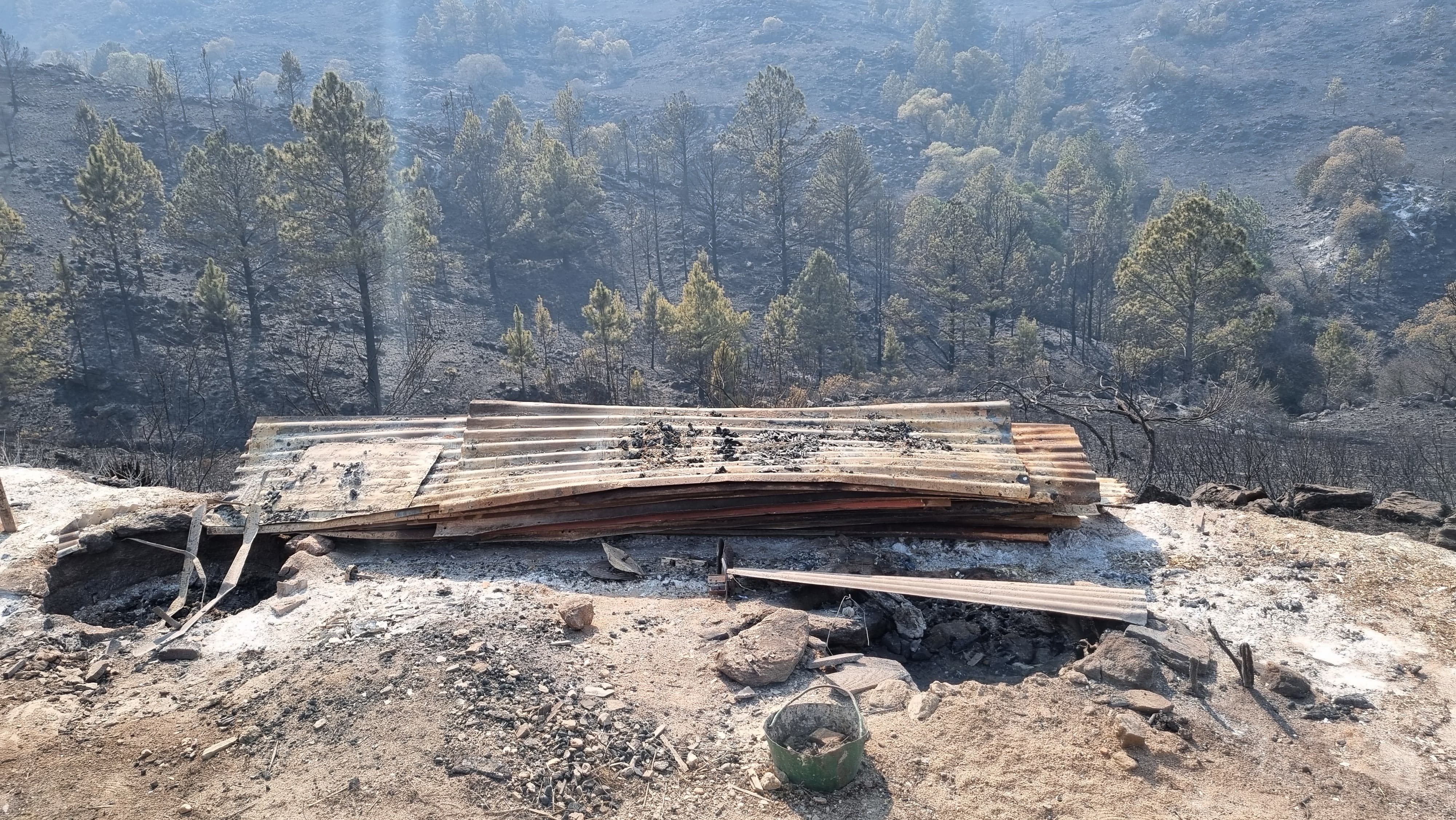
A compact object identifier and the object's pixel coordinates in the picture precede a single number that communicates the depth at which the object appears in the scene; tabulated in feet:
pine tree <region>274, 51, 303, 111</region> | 145.59
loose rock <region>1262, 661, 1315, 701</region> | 16.75
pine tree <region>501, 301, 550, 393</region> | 80.48
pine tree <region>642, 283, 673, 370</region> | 97.86
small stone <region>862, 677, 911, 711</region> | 16.44
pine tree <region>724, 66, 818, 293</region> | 127.85
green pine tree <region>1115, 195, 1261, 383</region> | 75.10
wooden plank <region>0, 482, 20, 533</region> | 23.12
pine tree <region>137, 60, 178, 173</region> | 132.87
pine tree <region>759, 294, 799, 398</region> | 90.84
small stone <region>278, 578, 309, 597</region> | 20.33
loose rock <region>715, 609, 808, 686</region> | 17.03
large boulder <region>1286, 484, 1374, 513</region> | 26.13
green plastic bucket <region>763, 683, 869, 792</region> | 13.75
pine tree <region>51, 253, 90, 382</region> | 77.05
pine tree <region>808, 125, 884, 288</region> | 122.11
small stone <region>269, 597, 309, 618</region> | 19.52
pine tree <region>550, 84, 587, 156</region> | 163.84
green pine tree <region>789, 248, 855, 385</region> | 91.30
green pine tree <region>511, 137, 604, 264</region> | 118.42
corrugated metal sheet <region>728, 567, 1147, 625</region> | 18.34
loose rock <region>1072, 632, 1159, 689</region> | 16.83
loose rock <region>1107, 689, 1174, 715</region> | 16.08
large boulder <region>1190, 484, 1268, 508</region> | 26.40
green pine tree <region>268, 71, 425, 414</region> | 66.95
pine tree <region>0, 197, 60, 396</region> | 62.13
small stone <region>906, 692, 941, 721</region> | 16.01
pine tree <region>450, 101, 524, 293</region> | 129.59
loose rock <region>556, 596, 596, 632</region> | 18.65
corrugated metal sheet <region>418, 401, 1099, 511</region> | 22.90
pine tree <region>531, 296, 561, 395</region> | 83.15
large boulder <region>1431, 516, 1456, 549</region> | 22.77
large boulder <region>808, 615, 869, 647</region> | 18.70
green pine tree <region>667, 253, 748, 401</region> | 79.77
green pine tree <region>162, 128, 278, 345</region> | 75.41
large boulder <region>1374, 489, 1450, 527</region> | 25.55
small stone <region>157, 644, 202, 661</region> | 17.99
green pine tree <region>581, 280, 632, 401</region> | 82.38
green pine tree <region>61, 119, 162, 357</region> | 72.23
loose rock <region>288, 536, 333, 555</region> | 22.35
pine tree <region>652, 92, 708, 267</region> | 158.71
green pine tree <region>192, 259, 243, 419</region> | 70.90
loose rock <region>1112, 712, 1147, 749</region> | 14.87
